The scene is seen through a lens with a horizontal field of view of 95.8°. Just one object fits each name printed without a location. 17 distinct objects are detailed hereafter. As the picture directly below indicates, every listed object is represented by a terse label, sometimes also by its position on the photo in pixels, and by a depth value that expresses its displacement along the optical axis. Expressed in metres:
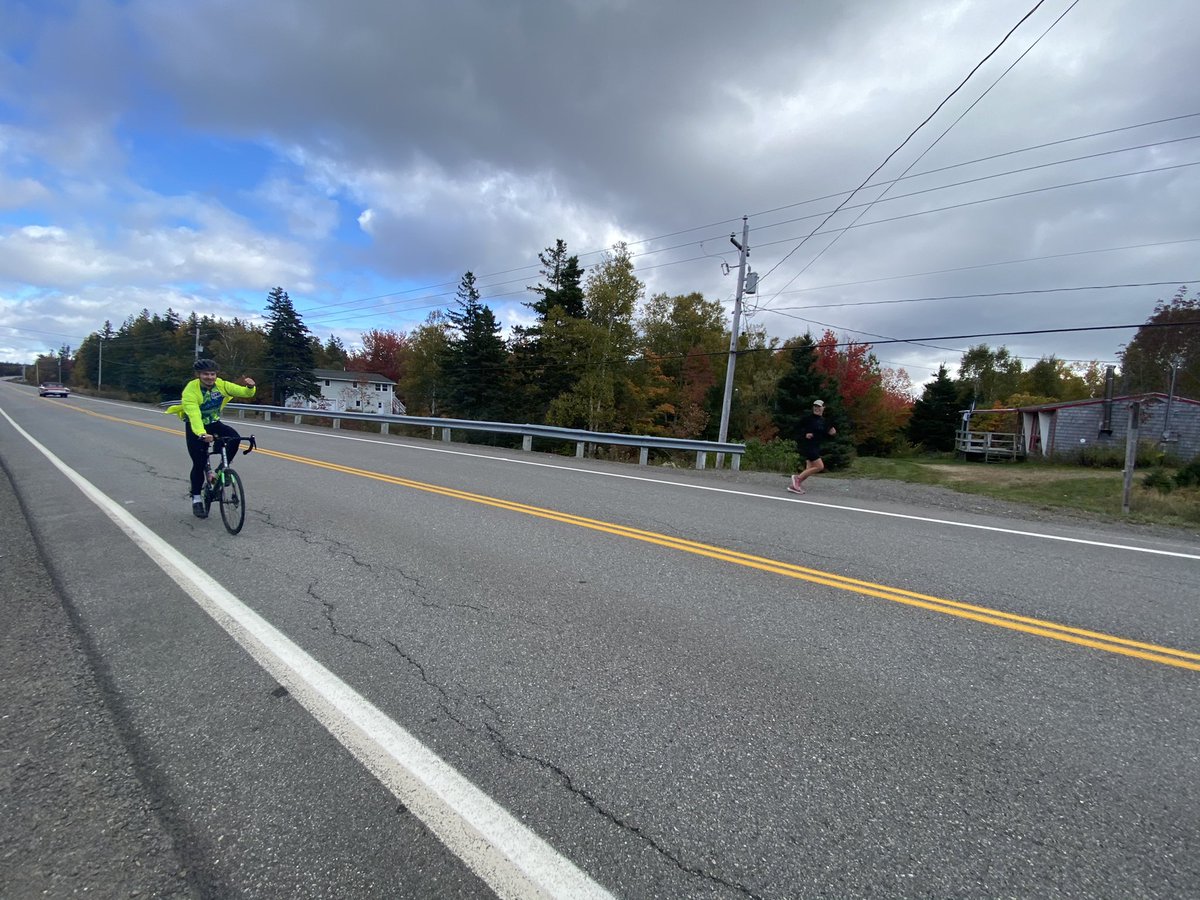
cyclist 5.88
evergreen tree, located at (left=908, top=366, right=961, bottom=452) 48.19
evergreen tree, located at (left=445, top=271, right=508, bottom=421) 37.94
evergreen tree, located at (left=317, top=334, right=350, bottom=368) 88.93
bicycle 5.82
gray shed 28.30
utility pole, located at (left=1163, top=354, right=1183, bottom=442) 28.25
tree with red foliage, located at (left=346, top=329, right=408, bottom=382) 78.69
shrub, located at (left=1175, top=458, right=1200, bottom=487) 15.83
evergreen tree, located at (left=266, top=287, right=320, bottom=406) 54.38
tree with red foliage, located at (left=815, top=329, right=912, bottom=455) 42.81
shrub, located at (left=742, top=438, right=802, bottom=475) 18.86
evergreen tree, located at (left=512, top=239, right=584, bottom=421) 32.22
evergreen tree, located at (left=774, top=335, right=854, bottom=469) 33.03
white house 62.97
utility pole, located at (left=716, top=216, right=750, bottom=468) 19.12
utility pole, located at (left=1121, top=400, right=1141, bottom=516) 9.02
